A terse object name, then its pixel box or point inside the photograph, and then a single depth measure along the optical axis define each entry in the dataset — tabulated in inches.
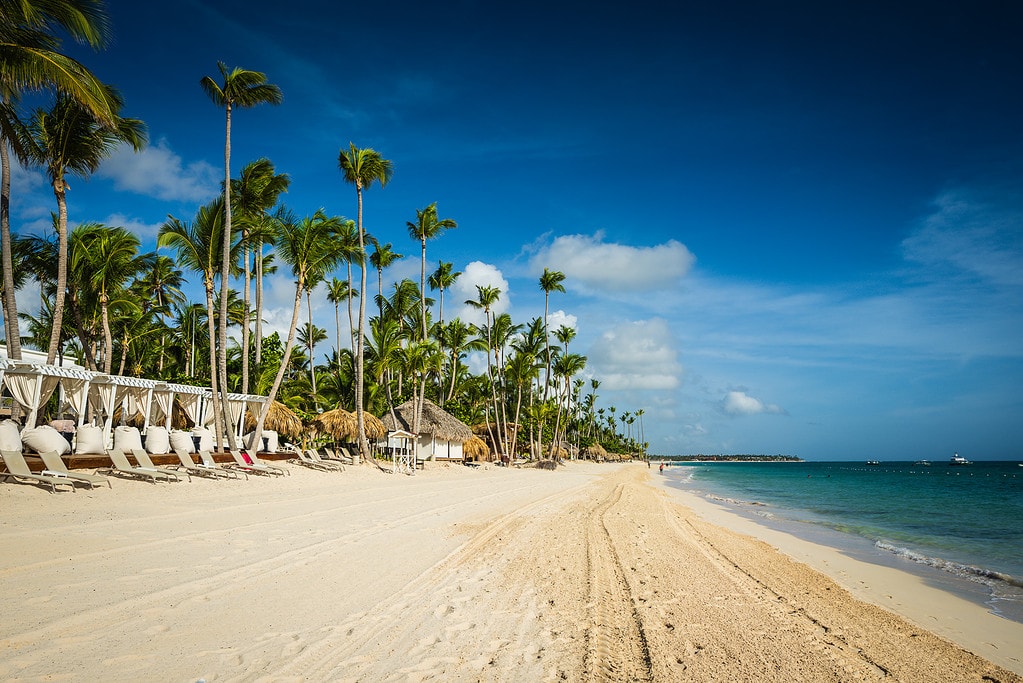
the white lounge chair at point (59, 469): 390.0
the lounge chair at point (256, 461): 645.7
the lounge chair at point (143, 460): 488.7
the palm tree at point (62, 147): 575.8
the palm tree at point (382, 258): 1622.8
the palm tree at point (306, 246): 794.2
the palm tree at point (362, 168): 1004.6
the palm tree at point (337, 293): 1649.9
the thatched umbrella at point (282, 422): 918.4
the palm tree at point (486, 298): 1681.8
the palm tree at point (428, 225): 1363.2
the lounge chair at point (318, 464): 759.1
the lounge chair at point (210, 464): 569.8
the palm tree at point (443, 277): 1660.9
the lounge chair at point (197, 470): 541.3
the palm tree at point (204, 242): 711.1
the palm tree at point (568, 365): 1950.1
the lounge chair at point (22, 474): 360.2
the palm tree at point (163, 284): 1178.6
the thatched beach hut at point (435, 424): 1274.6
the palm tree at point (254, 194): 802.8
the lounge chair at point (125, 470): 462.6
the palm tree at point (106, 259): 770.2
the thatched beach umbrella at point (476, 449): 1417.3
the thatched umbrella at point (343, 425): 1022.4
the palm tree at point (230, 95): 704.4
